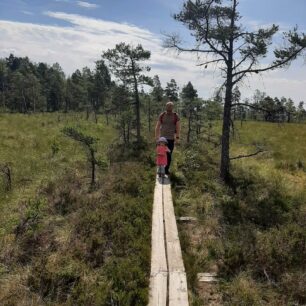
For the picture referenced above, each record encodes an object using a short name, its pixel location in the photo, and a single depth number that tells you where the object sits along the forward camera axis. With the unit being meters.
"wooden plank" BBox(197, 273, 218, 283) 5.93
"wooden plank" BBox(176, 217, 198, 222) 8.61
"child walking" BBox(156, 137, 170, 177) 11.41
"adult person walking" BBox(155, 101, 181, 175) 11.93
